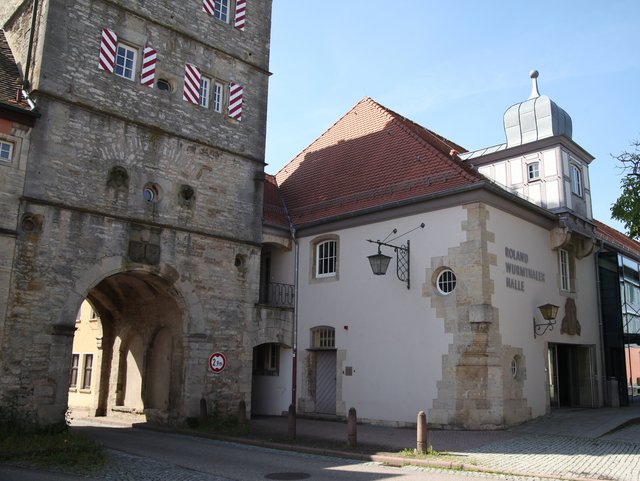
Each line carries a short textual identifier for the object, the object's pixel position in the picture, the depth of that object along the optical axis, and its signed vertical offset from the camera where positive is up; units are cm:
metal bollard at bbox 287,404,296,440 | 1440 -129
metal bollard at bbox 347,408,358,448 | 1320 -131
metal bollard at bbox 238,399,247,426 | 1649 -121
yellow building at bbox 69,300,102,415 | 2356 +17
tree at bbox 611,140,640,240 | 1536 +407
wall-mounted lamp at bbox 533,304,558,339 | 1769 +150
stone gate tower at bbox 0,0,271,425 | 1452 +441
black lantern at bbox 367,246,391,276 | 1677 +285
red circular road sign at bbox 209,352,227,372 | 1711 +12
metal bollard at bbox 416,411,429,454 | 1199 -125
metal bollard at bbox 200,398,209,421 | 1697 -119
